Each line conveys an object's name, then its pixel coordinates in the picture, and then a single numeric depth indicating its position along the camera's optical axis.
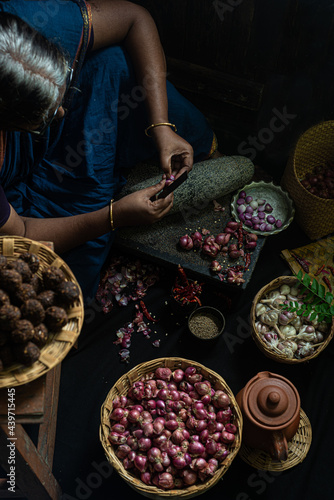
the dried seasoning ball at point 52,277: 1.25
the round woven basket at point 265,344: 1.88
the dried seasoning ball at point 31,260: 1.28
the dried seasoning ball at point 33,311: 1.18
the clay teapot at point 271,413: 1.63
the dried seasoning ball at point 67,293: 1.23
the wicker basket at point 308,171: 2.16
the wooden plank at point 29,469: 1.33
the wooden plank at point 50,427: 1.52
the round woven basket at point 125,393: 1.57
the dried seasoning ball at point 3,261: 1.22
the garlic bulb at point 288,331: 1.98
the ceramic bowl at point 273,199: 2.23
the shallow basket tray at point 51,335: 1.15
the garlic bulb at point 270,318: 1.98
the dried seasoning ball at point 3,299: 1.16
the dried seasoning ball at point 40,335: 1.18
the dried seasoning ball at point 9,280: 1.18
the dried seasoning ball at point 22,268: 1.22
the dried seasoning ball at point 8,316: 1.15
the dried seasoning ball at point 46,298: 1.22
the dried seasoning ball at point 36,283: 1.26
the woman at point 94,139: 1.80
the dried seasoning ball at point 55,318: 1.19
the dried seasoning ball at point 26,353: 1.13
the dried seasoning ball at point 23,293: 1.20
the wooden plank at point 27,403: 1.22
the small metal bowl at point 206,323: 2.04
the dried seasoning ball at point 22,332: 1.14
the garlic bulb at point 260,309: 2.02
